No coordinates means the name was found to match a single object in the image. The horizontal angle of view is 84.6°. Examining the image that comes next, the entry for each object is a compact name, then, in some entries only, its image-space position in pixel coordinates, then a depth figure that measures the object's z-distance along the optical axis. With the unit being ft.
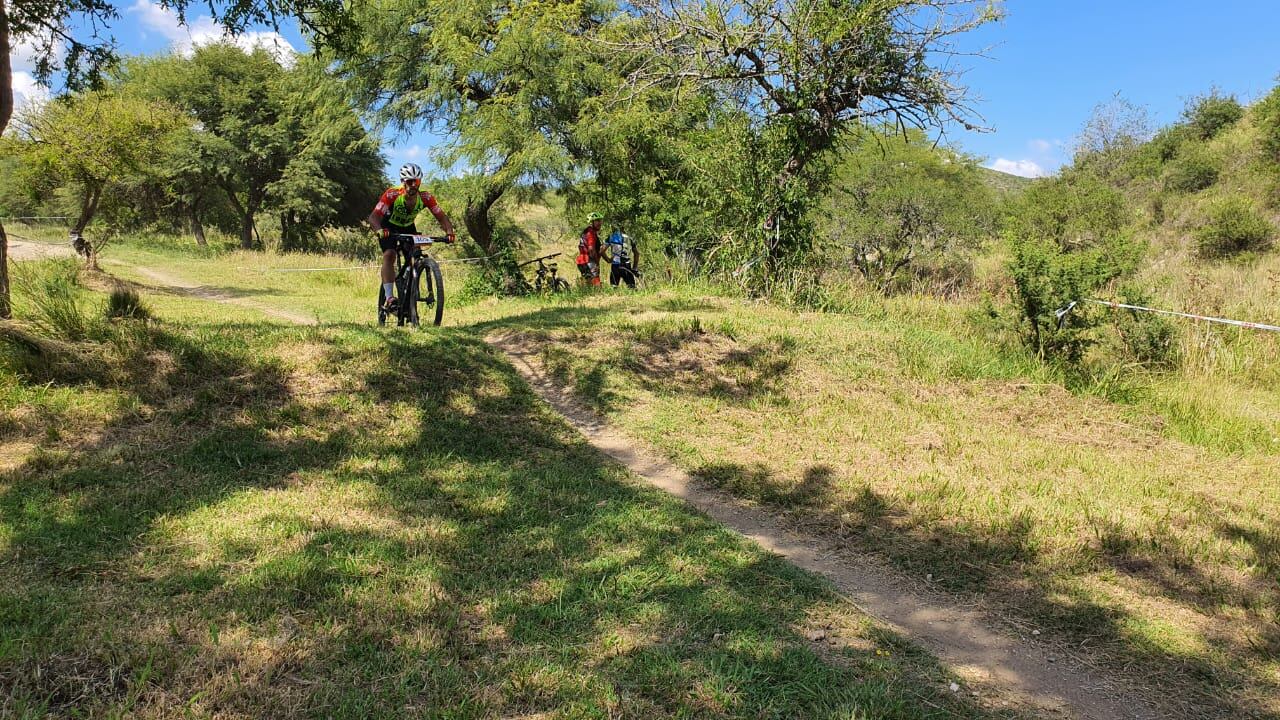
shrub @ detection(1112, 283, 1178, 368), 28.12
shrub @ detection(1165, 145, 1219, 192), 90.94
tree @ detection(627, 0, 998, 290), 34.01
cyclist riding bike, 26.48
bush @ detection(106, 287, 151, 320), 19.56
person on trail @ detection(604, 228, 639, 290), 45.42
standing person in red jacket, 44.60
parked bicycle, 46.34
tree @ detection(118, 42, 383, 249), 89.51
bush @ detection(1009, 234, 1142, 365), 27.25
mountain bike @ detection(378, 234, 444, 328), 27.57
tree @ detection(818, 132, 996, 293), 69.97
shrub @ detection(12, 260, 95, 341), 18.03
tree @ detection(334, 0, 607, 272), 52.47
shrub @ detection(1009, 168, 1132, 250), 72.64
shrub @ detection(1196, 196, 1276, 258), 67.67
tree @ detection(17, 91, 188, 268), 47.47
